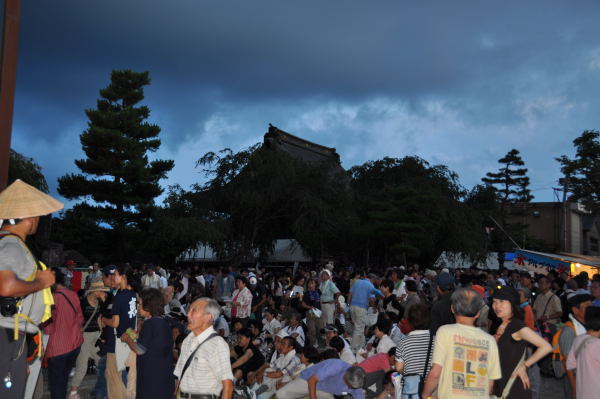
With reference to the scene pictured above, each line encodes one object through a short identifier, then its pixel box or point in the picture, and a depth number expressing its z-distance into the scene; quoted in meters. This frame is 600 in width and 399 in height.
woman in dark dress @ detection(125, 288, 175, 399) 4.54
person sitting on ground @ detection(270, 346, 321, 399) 6.82
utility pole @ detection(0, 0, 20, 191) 4.82
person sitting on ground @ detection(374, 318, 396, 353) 6.90
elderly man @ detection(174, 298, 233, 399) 3.89
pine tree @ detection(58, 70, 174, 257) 28.59
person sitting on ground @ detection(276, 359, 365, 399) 5.94
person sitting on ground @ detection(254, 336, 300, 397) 7.10
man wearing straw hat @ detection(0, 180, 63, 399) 3.20
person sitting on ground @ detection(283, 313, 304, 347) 8.67
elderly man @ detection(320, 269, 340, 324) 12.38
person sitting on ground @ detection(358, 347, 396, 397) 6.18
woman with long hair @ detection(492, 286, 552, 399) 3.87
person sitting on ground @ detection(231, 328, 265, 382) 7.21
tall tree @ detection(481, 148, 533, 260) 50.53
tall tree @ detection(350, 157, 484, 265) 24.81
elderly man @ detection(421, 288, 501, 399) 3.48
